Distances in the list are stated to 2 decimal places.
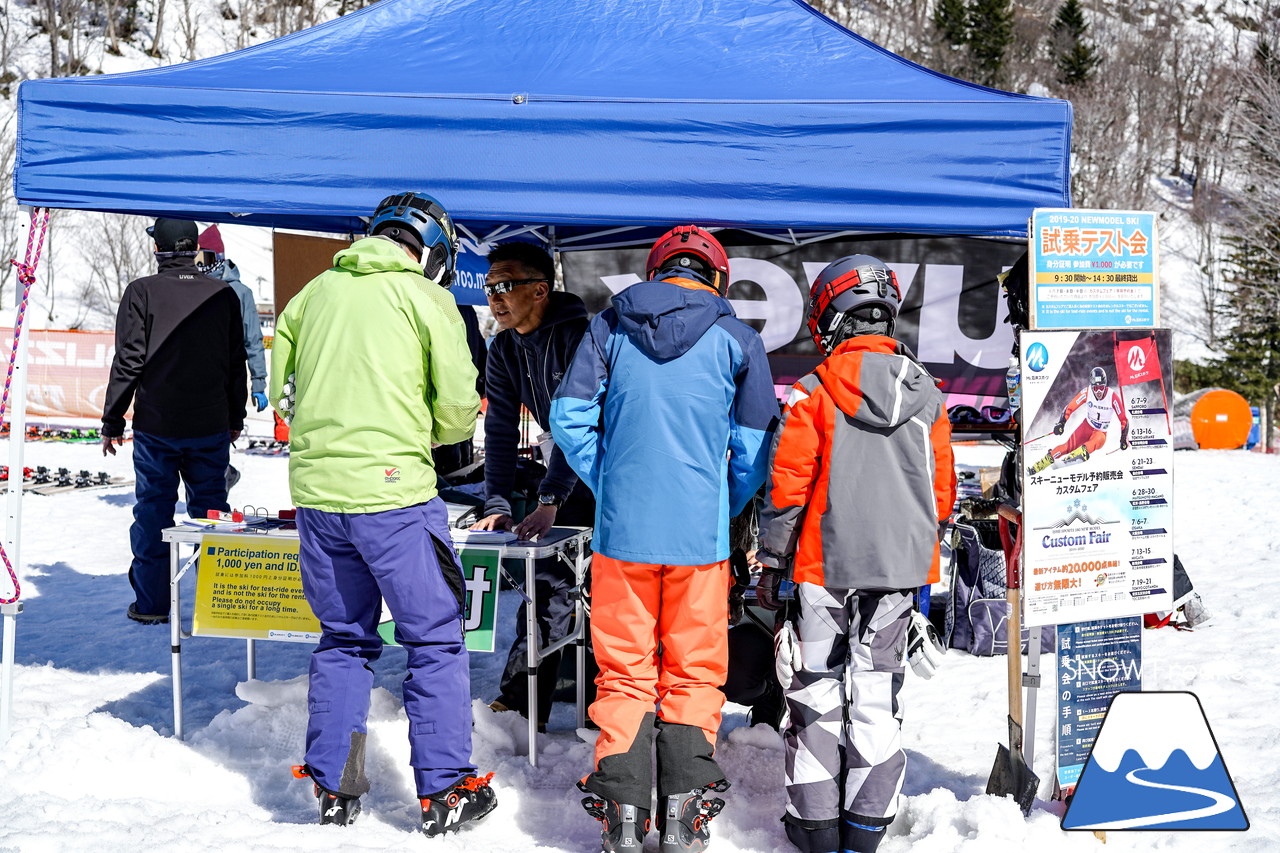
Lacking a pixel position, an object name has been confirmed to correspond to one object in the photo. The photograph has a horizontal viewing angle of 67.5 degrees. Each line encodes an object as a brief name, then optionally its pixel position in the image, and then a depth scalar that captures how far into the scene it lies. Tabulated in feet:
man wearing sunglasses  12.37
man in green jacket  9.35
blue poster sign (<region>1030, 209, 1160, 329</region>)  9.62
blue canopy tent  10.84
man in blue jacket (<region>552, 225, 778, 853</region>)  9.29
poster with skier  9.61
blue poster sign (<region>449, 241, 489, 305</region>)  20.97
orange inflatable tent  49.93
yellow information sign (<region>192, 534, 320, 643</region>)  12.00
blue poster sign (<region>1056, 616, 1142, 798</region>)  9.92
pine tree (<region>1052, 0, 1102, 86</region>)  137.39
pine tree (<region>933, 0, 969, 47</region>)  139.54
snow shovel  9.84
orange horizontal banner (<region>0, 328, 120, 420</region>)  47.79
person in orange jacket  9.05
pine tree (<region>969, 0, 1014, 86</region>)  137.39
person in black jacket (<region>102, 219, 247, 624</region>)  16.38
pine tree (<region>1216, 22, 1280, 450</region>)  69.92
